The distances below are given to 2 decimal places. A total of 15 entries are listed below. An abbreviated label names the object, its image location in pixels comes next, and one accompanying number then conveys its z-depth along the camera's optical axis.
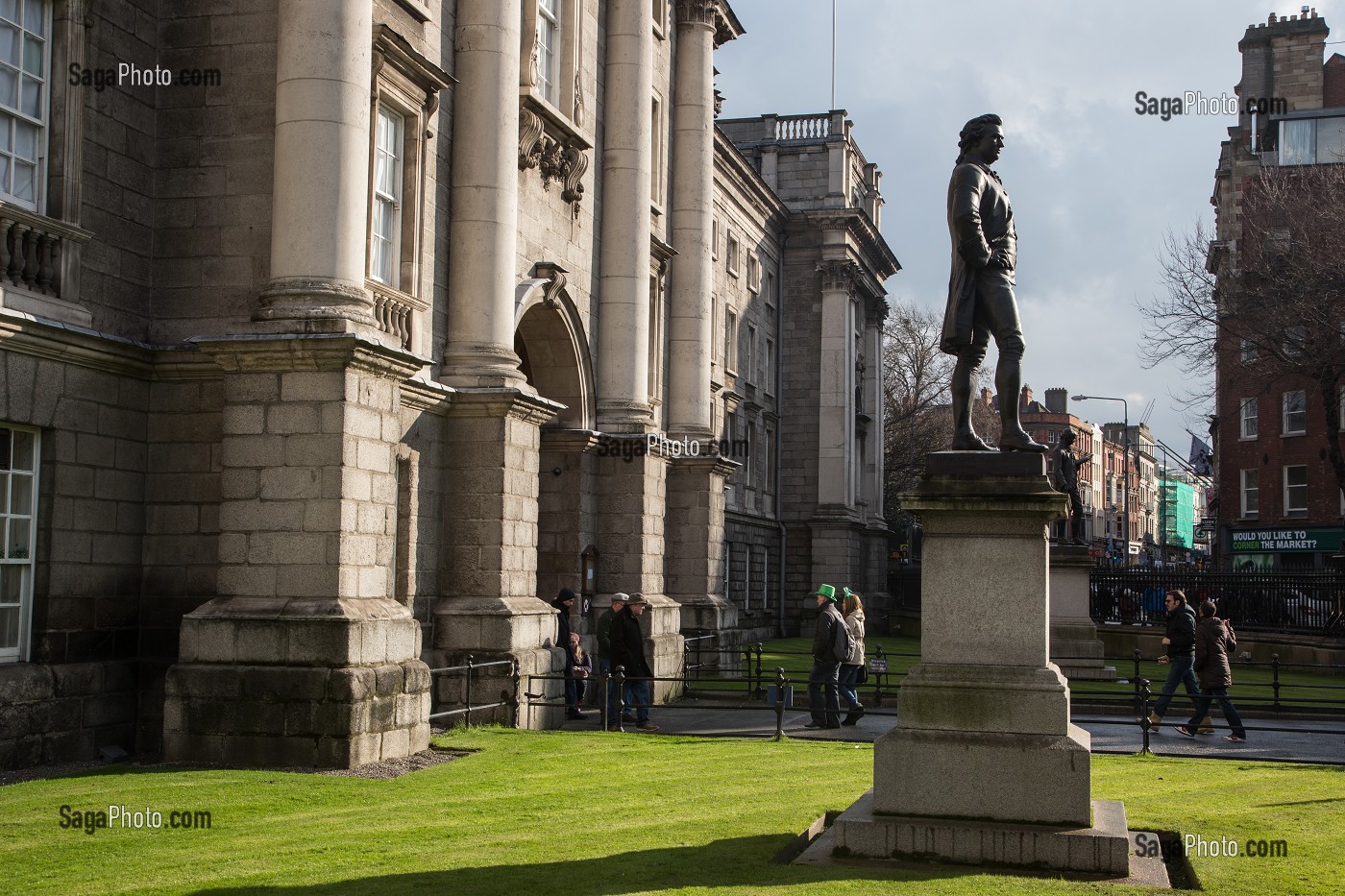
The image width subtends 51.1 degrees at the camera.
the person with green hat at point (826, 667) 19.36
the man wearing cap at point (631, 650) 19.52
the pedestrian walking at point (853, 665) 19.88
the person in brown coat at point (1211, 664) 18.92
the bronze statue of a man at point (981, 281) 10.50
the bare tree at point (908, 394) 74.81
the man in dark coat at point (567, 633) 20.56
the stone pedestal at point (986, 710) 9.09
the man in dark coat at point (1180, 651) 19.88
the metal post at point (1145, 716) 16.30
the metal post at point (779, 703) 16.97
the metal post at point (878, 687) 22.35
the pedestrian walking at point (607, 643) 19.83
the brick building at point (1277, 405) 54.31
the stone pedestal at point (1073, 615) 26.80
